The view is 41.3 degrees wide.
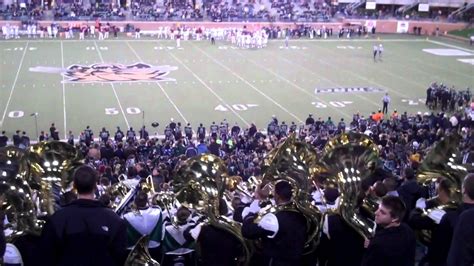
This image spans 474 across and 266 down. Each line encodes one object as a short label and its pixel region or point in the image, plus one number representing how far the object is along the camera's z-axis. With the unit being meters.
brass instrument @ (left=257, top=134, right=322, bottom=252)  4.43
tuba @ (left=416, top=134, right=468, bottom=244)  5.18
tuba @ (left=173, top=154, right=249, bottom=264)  4.42
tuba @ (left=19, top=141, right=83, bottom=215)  4.57
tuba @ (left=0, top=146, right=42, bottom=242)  3.95
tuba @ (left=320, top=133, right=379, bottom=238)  4.48
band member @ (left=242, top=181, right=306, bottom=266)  4.17
